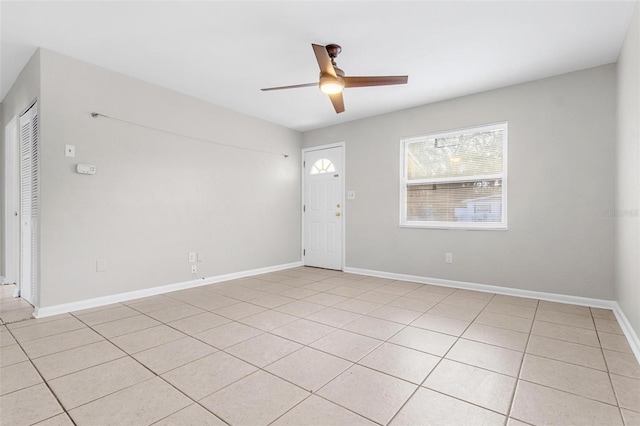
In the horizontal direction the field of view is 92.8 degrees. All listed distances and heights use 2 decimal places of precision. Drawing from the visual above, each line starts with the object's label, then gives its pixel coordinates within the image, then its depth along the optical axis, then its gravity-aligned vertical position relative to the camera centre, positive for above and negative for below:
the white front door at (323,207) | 5.36 +0.05
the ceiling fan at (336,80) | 2.64 +1.18
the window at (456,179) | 3.87 +0.42
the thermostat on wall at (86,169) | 3.11 +0.42
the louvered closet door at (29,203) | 3.11 +0.07
